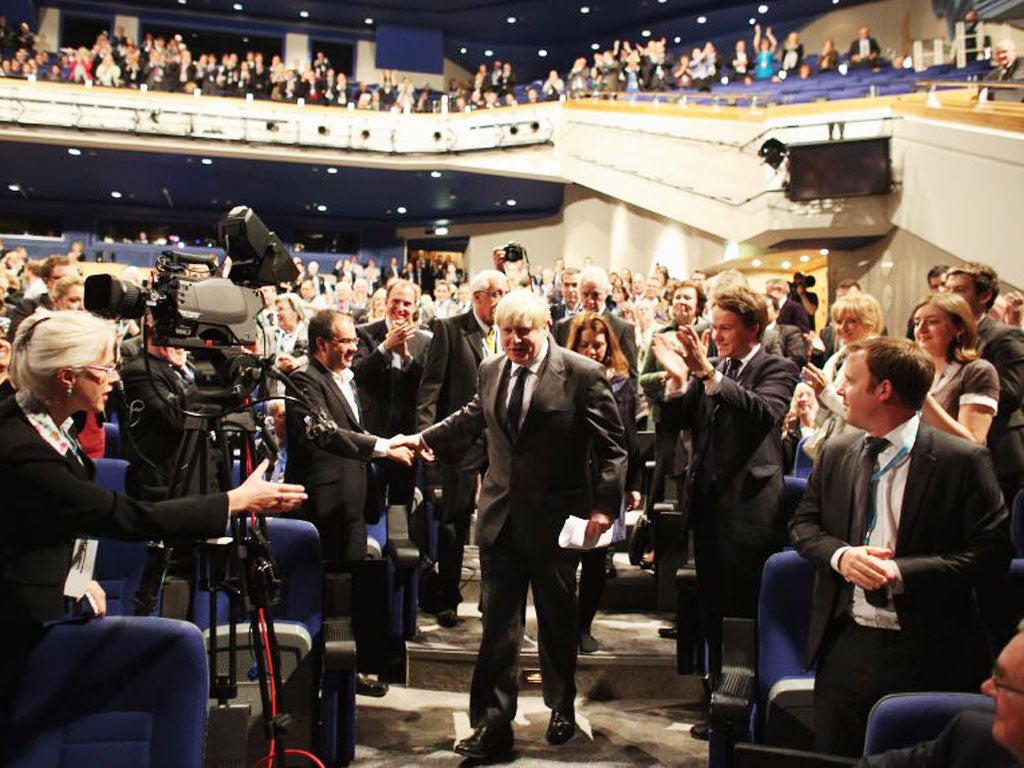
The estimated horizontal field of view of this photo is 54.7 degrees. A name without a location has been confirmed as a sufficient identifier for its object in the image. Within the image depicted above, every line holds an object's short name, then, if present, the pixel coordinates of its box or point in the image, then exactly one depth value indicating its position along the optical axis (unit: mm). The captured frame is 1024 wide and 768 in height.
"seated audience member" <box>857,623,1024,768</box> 1316
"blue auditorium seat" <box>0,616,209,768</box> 1794
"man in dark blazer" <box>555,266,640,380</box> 4422
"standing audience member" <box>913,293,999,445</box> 2922
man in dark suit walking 3119
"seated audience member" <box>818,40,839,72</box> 14977
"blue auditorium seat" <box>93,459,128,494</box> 3088
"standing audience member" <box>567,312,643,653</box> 3836
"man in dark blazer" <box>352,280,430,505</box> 4457
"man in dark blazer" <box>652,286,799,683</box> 3082
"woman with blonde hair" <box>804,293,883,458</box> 3457
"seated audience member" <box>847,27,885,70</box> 14258
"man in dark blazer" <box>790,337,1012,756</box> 2012
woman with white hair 1820
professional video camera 2174
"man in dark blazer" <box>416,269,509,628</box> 4148
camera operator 3205
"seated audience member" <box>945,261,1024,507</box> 3371
